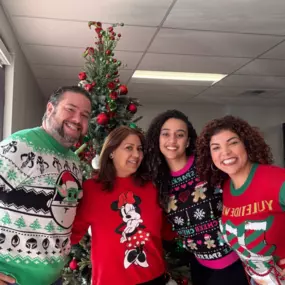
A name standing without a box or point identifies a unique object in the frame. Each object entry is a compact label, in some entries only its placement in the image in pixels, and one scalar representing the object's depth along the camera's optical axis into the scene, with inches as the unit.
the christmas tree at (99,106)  85.0
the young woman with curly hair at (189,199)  65.1
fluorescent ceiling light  167.5
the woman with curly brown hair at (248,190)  56.1
